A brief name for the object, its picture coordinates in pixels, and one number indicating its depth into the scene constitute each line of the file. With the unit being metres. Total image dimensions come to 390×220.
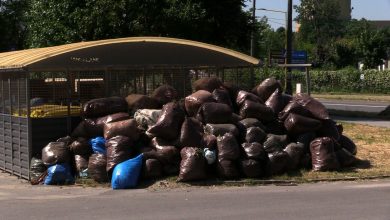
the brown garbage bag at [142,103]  12.69
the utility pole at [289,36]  26.59
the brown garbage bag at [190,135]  11.58
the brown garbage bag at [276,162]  11.56
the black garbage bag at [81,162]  11.80
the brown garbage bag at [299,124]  12.31
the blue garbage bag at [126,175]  10.98
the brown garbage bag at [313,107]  12.77
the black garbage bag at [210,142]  11.55
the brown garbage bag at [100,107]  12.35
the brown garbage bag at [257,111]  12.47
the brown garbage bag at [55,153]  11.72
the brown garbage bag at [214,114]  12.08
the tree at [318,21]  97.41
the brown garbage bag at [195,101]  12.33
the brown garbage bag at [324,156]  11.97
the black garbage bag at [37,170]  11.91
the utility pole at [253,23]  27.84
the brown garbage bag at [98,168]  11.46
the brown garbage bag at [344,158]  12.41
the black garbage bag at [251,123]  12.19
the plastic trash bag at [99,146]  11.87
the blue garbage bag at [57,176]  11.60
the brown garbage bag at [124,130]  11.70
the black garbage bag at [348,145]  13.25
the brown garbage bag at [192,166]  11.11
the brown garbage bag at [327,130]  12.76
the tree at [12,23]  48.31
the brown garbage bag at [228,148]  11.38
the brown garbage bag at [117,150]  11.34
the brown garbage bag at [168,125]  11.65
